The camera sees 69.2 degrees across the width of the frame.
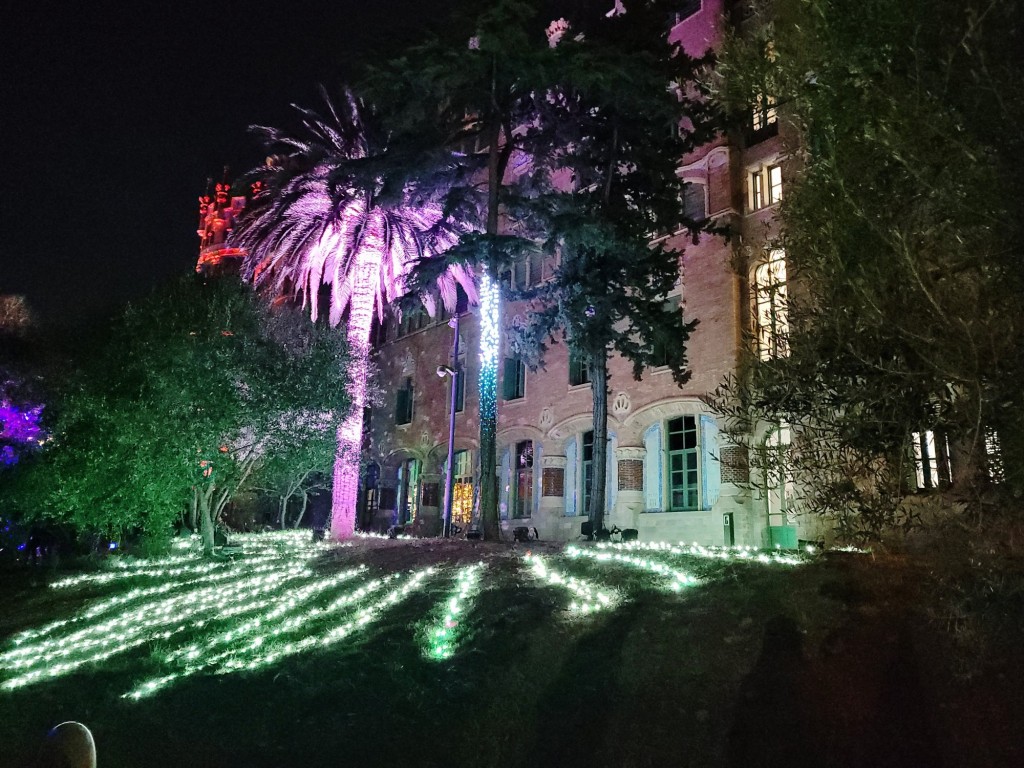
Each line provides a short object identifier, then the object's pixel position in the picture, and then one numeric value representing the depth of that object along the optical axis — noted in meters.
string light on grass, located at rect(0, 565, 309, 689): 9.68
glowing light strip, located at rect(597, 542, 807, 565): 10.26
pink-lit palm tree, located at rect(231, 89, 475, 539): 22.12
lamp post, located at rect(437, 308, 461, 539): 20.41
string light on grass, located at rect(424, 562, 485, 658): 7.76
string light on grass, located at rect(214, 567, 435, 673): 8.42
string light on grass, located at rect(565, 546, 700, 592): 9.20
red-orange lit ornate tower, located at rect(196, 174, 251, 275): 54.75
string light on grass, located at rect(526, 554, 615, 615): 8.51
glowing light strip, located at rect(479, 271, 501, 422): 17.36
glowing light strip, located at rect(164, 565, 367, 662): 9.40
